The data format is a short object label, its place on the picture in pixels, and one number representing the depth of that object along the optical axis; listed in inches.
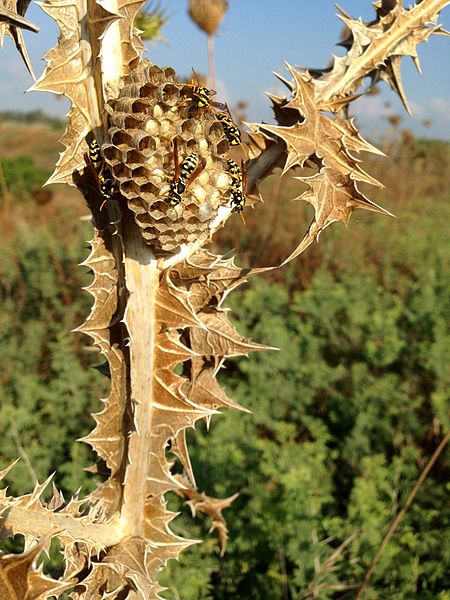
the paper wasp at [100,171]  10.3
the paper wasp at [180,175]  10.1
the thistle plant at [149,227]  10.1
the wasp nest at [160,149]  10.0
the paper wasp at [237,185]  10.8
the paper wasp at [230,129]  10.7
